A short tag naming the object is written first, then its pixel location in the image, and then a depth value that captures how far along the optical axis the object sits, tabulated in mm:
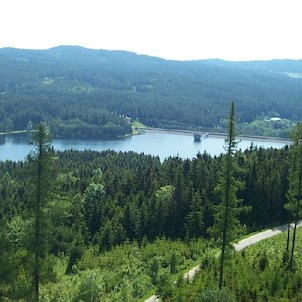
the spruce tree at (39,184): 33000
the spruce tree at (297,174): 50531
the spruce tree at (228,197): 42031
